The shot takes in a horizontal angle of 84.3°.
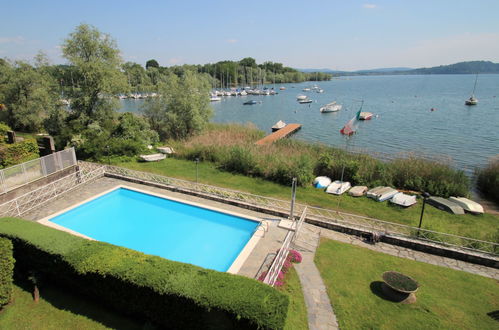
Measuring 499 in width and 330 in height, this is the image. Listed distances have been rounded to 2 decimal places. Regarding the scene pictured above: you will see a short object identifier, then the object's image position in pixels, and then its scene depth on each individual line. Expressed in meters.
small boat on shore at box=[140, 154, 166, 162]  23.13
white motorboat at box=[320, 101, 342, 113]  56.18
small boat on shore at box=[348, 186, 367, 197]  17.20
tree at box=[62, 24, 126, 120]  24.48
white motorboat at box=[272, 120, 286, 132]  42.12
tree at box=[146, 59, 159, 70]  145.00
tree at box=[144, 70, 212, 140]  29.42
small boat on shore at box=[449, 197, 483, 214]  15.12
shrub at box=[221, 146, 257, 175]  20.67
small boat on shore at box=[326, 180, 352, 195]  17.44
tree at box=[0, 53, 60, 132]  30.75
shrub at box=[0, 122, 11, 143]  21.53
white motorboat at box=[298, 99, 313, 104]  74.24
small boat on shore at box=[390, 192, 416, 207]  15.75
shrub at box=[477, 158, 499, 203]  18.27
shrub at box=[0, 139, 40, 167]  17.45
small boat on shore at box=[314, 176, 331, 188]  18.38
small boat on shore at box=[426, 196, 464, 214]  15.15
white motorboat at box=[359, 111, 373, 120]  47.89
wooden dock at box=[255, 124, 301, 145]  29.56
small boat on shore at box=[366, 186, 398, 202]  16.42
